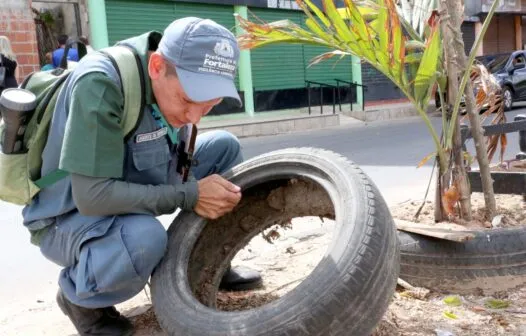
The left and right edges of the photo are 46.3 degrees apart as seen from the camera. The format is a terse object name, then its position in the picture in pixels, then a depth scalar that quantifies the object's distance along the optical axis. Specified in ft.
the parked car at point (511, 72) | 56.85
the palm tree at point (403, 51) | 9.52
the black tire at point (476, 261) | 8.83
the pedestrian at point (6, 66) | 30.12
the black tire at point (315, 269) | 6.21
